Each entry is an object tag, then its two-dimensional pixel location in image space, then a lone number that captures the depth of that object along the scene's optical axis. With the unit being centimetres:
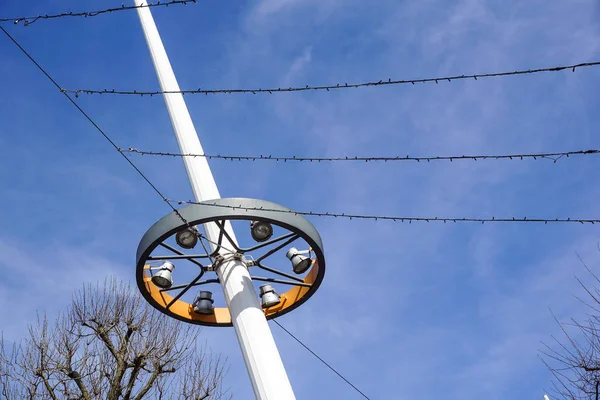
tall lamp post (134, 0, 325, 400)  884
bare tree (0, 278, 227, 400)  1426
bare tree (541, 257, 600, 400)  1141
